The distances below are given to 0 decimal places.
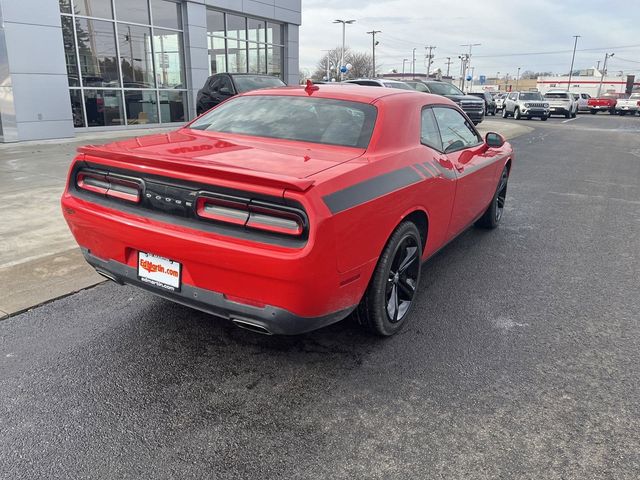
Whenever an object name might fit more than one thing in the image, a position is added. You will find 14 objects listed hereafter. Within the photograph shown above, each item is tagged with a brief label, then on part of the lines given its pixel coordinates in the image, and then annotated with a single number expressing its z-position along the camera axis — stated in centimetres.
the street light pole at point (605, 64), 8989
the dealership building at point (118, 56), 1181
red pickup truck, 4097
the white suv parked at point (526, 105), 2953
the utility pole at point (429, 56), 8356
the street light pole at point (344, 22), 5875
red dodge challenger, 241
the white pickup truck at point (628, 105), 3894
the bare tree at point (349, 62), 8144
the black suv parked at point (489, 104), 3382
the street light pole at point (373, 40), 7127
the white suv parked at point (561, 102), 3253
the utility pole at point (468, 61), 8623
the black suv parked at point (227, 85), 1221
